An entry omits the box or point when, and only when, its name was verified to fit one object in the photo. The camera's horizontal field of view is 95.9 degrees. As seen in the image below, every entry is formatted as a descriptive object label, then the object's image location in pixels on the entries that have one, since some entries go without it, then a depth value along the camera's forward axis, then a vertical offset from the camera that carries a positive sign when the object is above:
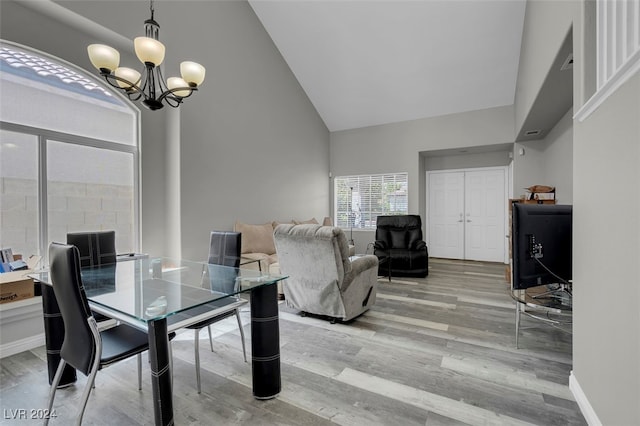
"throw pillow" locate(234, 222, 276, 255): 4.56 -0.44
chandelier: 1.98 +1.09
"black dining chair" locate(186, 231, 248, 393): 1.90 -0.48
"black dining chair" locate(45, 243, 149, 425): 1.35 -0.55
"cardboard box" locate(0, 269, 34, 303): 2.38 -0.63
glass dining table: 1.37 -0.51
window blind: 6.59 +0.31
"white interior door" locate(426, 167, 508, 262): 6.27 -0.05
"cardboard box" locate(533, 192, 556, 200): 3.98 +0.21
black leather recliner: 4.95 -0.67
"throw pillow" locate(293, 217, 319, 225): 6.04 -0.21
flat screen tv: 1.98 -0.24
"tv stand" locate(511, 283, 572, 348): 2.25 -0.75
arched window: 2.74 +0.62
